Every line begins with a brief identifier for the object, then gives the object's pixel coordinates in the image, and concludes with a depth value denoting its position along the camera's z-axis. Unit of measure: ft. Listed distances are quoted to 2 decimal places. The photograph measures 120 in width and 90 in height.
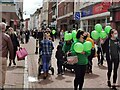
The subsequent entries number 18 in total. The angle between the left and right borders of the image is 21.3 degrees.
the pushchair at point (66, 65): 41.14
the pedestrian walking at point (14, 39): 48.52
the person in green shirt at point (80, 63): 26.63
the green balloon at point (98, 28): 36.15
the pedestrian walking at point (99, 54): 51.13
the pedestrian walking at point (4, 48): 28.14
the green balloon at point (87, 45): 26.35
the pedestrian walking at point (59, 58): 40.32
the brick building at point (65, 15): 192.85
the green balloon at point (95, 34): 34.83
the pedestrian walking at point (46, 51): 37.42
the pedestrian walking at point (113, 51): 30.37
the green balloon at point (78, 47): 25.93
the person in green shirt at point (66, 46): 38.17
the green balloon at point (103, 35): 34.96
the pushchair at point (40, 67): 39.59
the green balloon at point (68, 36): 35.75
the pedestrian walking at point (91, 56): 38.59
